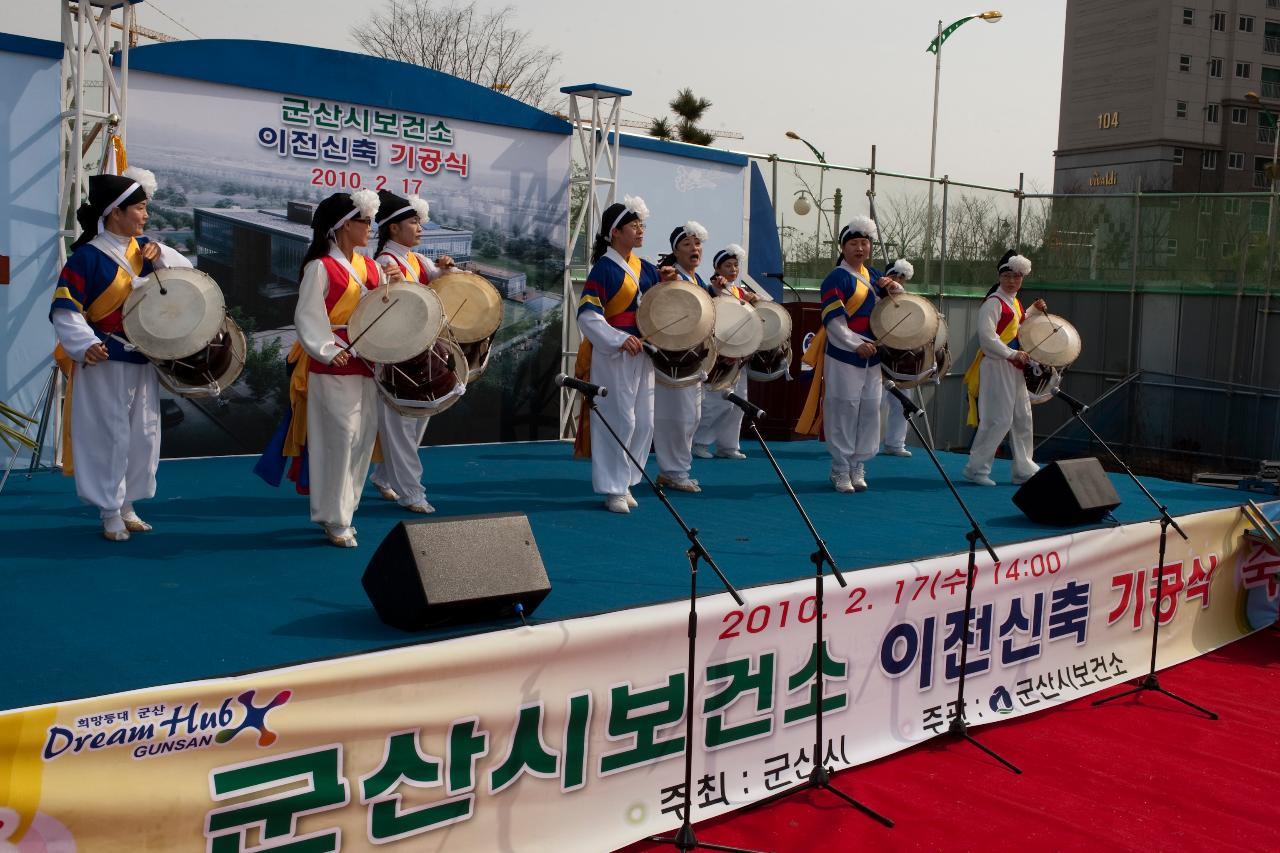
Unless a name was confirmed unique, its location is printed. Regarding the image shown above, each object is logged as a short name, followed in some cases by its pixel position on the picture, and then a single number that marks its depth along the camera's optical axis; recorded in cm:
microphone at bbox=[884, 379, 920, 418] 483
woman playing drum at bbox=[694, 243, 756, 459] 855
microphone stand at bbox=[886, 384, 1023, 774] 481
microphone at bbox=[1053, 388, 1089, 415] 589
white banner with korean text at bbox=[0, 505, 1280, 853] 281
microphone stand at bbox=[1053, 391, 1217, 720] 569
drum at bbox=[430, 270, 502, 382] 620
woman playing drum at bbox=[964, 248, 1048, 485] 783
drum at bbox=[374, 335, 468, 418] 496
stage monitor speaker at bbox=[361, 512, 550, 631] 370
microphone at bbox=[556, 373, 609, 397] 408
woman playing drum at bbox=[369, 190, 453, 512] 574
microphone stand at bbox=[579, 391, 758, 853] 356
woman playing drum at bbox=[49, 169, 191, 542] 493
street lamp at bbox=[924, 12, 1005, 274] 1818
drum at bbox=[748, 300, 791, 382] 875
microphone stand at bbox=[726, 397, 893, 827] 402
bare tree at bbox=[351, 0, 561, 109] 2800
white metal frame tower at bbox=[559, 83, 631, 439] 901
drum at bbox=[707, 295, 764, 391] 741
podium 1047
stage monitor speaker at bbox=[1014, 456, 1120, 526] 621
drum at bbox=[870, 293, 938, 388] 714
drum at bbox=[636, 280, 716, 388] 635
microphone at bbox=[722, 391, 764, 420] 397
